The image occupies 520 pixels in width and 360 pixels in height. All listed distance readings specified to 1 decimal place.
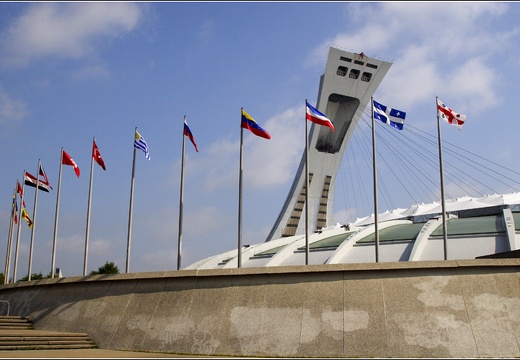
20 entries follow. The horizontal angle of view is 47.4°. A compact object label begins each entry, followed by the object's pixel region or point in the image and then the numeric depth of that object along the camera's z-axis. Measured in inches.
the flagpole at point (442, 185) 763.4
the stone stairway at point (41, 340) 741.9
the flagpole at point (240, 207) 862.2
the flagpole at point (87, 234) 1049.3
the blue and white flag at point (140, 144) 1037.2
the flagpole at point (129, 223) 956.0
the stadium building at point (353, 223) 869.2
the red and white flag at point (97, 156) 1103.0
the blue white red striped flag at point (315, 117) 900.0
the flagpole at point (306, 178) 808.3
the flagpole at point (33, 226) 1166.6
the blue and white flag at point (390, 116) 879.1
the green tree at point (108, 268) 2135.8
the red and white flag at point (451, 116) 869.8
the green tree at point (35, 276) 2223.3
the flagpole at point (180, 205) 904.3
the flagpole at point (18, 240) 1227.4
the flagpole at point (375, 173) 775.7
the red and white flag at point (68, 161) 1152.8
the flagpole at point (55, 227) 1096.2
